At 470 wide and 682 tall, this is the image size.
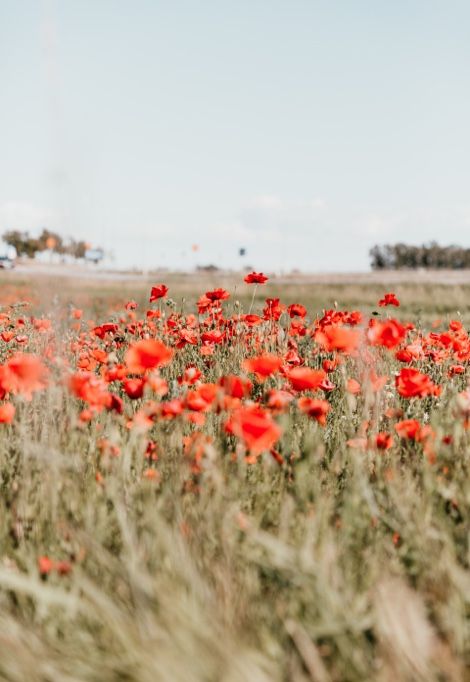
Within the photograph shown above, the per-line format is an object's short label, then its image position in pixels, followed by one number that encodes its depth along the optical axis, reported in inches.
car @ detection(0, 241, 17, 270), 1739.5
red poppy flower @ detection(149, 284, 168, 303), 159.5
